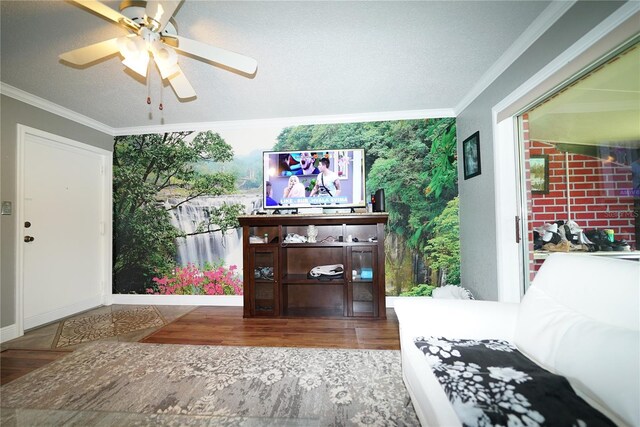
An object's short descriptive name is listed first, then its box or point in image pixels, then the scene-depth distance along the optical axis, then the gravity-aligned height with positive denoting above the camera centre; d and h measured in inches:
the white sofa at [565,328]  31.1 -19.8
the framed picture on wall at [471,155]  96.0 +23.8
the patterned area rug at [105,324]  91.1 -42.6
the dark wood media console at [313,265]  105.6 -22.1
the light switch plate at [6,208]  92.1 +5.1
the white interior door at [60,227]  100.3 -2.8
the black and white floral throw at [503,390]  29.2 -24.0
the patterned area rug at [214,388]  52.3 -42.0
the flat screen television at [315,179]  118.0 +18.1
